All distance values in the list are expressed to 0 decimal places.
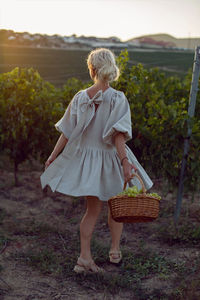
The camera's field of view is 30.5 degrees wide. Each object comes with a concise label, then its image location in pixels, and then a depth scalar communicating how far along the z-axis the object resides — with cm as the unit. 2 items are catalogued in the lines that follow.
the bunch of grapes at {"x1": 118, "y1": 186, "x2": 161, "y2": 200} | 265
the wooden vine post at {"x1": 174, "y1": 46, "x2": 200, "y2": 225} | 384
